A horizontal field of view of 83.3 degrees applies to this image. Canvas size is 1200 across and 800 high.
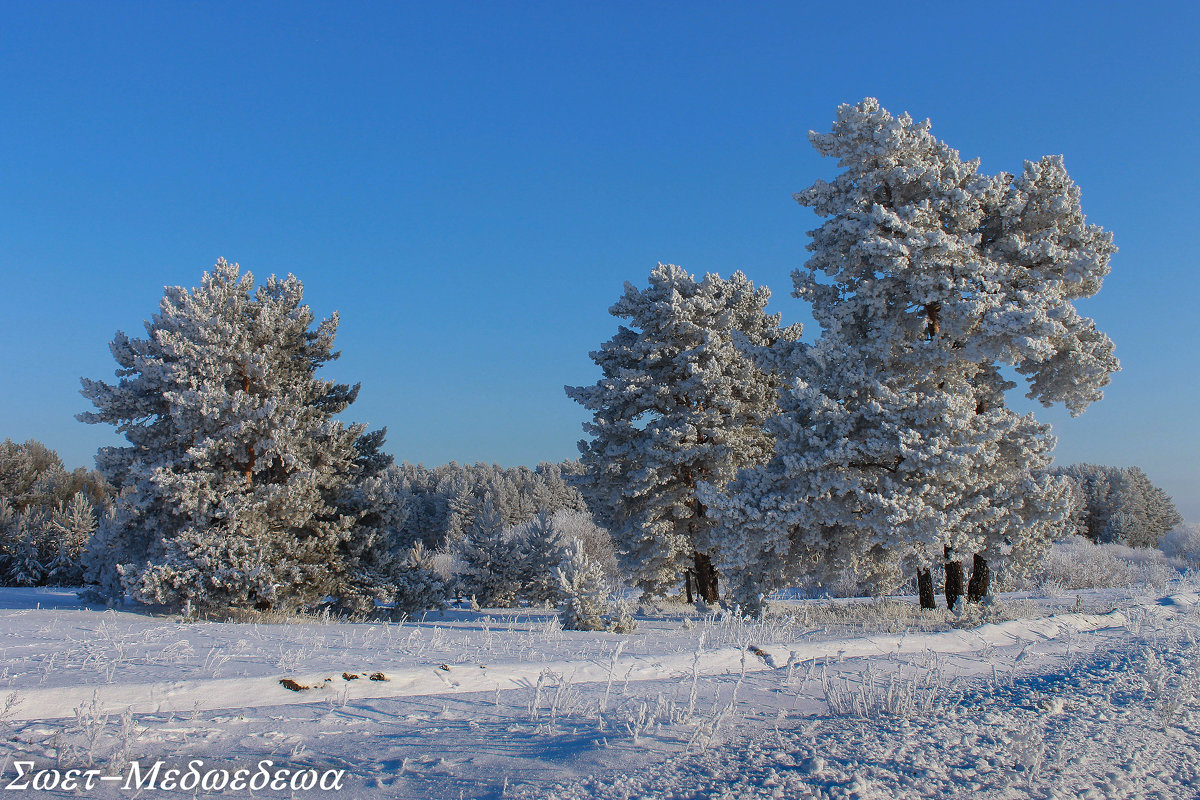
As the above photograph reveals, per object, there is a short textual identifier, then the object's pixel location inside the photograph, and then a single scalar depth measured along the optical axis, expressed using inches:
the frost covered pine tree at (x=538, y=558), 1013.8
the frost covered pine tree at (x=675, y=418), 731.4
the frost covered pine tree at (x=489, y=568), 1021.8
